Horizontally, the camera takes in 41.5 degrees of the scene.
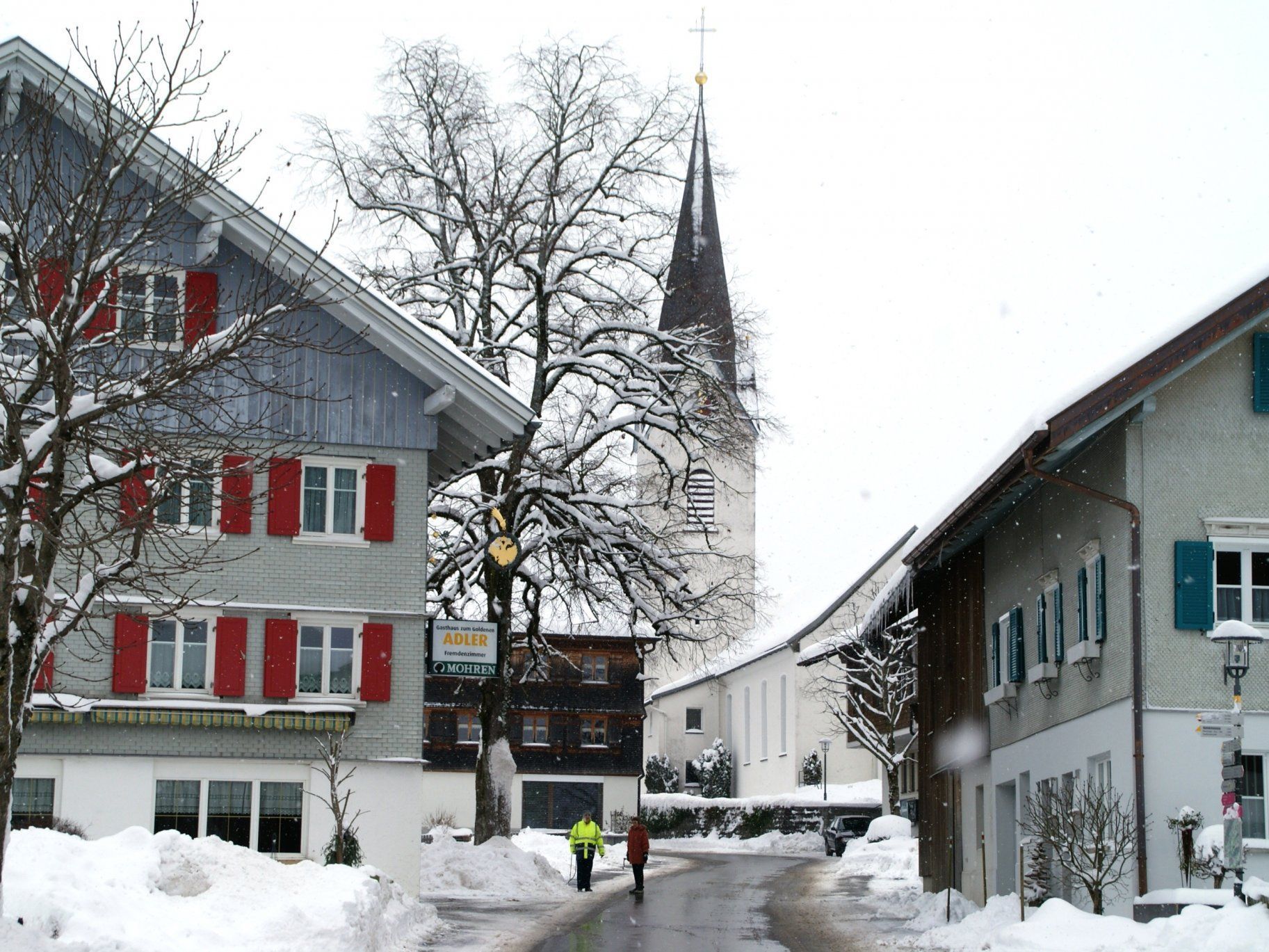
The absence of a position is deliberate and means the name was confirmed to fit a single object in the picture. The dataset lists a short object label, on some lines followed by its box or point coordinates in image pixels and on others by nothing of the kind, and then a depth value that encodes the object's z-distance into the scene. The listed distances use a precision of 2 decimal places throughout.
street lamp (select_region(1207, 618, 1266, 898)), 15.75
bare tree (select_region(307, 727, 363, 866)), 21.67
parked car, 51.41
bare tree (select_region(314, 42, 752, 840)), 30.81
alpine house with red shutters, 23.09
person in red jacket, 29.43
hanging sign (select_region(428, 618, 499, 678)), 25.27
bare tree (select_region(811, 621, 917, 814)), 52.12
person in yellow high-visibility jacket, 29.53
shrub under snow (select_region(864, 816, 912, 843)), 48.25
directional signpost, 15.70
